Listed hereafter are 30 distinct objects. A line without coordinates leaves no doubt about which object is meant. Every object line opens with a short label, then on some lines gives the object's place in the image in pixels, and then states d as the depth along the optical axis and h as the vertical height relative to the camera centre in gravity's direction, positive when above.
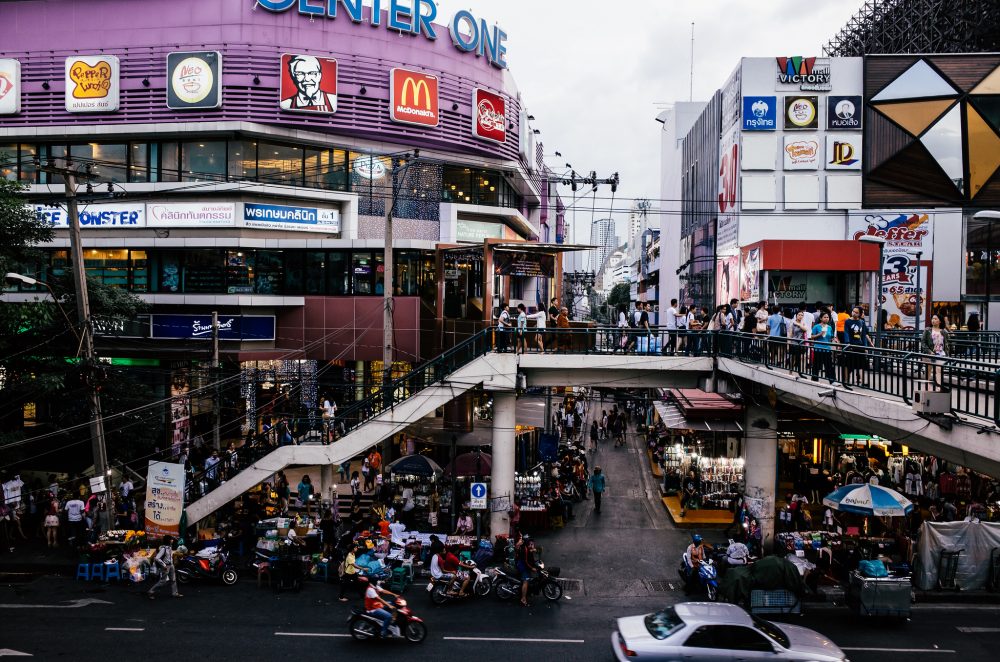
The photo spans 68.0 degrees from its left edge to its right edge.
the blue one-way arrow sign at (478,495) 22.09 -5.61
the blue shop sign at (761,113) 35.94 +9.58
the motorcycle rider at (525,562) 17.91 -6.17
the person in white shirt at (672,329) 22.32 -0.61
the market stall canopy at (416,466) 23.54 -5.09
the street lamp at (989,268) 35.91 +2.13
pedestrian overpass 21.91 -2.29
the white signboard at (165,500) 20.45 -5.40
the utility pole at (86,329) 19.55 -0.66
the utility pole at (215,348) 25.46 -1.48
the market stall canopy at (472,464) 24.30 -5.22
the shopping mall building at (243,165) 30.73 +6.04
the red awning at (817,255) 29.58 +2.21
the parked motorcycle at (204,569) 19.02 -6.79
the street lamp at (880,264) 21.32 +1.67
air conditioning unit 11.59 -1.43
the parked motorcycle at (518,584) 17.86 -6.67
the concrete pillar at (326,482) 23.19 -5.56
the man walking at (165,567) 18.14 -6.46
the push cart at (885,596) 16.17 -6.25
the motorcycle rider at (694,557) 18.64 -6.33
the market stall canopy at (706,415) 25.02 -3.69
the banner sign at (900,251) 35.62 +2.91
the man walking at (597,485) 26.78 -6.38
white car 12.43 -5.68
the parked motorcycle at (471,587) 17.70 -6.78
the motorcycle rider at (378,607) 14.97 -6.10
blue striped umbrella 18.61 -4.86
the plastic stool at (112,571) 19.42 -7.01
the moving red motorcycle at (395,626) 14.99 -6.50
